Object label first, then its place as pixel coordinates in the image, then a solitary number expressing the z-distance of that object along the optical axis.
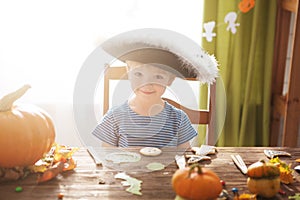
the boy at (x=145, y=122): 1.24
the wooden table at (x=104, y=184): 0.99
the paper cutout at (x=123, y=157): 1.18
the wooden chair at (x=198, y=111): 1.46
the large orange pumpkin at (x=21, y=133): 1.04
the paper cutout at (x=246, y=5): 2.12
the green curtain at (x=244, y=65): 2.14
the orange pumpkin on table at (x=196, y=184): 0.85
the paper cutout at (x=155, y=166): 1.14
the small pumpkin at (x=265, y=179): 0.99
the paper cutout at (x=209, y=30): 2.12
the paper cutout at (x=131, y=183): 1.01
